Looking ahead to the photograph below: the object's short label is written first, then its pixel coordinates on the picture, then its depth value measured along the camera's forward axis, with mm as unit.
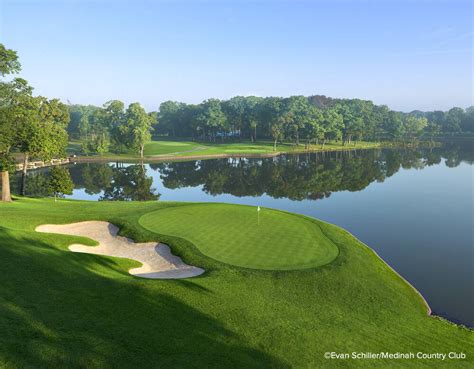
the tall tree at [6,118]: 39434
